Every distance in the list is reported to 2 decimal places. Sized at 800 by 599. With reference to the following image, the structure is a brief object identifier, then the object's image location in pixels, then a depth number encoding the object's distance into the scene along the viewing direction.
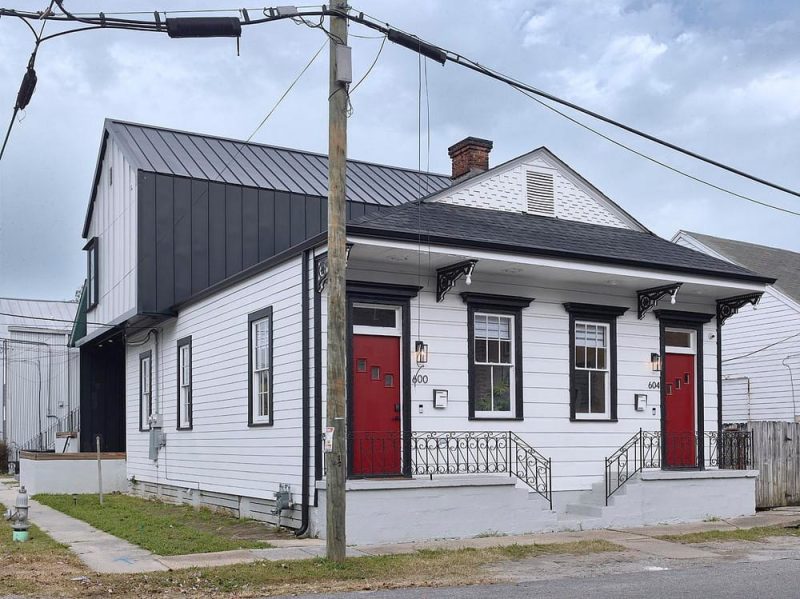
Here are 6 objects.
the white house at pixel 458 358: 14.21
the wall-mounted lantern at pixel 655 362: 16.98
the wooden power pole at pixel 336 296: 11.23
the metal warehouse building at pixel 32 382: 37.53
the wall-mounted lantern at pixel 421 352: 14.45
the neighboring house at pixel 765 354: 26.45
